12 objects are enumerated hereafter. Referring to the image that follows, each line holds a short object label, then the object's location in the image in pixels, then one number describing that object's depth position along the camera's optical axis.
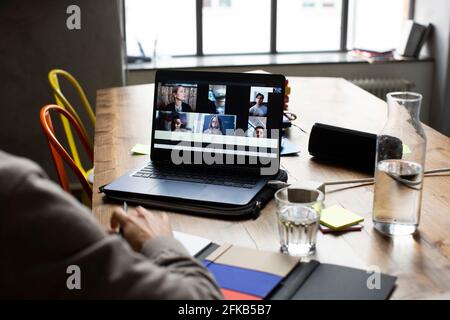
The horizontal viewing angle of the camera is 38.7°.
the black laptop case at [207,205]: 1.41
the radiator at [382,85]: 4.03
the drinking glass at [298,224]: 1.22
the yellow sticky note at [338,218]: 1.34
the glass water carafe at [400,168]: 1.31
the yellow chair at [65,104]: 2.46
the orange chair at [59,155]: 1.93
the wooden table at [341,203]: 1.18
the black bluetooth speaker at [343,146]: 1.69
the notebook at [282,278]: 1.07
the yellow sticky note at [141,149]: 1.89
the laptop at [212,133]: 1.55
